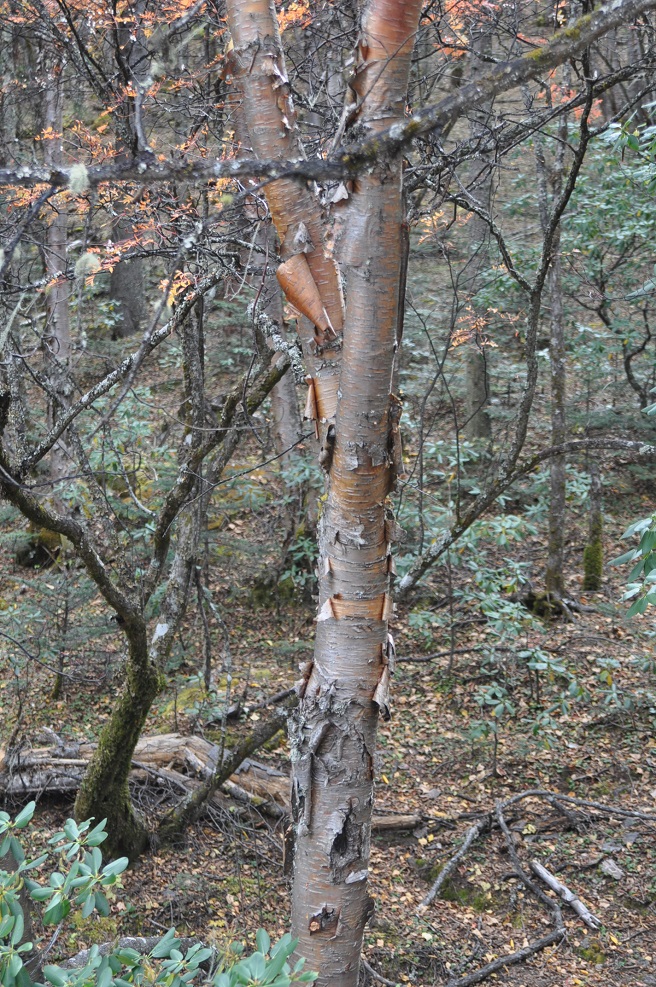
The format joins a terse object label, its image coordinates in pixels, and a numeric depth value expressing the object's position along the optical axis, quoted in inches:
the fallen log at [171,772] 194.4
